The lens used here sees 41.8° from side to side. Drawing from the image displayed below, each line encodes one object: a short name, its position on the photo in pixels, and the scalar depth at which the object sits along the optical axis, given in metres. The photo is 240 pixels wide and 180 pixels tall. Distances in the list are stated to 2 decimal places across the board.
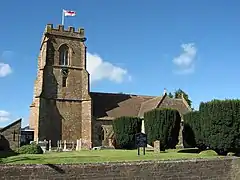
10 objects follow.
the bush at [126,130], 40.25
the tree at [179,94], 77.94
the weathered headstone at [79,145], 44.12
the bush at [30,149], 29.77
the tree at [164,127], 33.62
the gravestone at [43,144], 37.59
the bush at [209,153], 24.36
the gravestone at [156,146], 31.18
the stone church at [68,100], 45.12
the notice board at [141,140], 22.29
